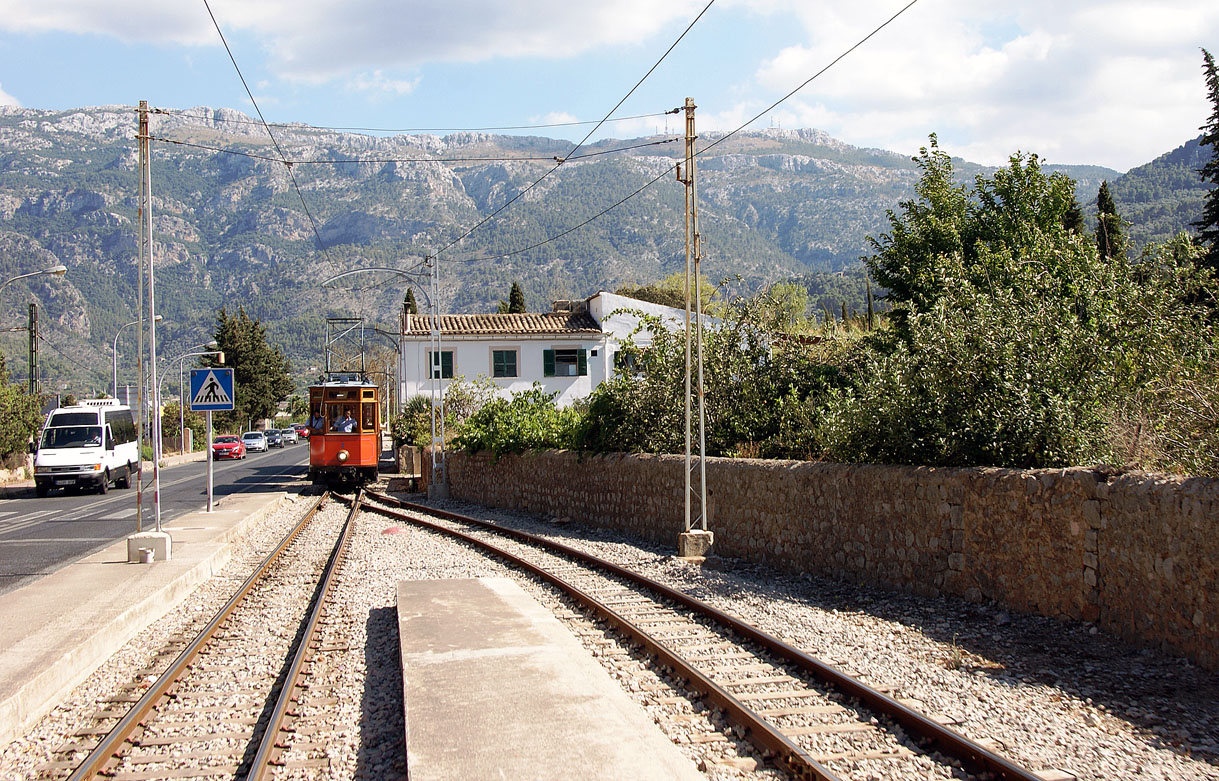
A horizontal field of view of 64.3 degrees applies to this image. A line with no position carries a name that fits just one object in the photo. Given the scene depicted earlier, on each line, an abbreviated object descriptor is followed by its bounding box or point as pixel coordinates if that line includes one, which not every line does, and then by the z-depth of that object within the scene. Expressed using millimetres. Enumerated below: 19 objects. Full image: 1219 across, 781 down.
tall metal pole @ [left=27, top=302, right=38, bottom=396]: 52491
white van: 32219
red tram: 32719
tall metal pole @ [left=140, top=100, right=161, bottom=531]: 14766
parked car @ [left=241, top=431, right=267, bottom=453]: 76125
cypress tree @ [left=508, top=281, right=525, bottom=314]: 70250
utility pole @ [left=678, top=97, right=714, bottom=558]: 13844
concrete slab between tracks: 5199
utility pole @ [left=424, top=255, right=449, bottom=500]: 31281
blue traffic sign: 19953
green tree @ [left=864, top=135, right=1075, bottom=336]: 18984
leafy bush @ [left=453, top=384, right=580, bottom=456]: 23625
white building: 49094
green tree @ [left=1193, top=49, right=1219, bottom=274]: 31547
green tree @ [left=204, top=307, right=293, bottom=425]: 77625
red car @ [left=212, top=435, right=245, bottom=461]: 63625
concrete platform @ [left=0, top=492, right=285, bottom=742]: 6875
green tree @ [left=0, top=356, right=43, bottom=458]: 39500
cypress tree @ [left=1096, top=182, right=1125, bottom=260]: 31758
